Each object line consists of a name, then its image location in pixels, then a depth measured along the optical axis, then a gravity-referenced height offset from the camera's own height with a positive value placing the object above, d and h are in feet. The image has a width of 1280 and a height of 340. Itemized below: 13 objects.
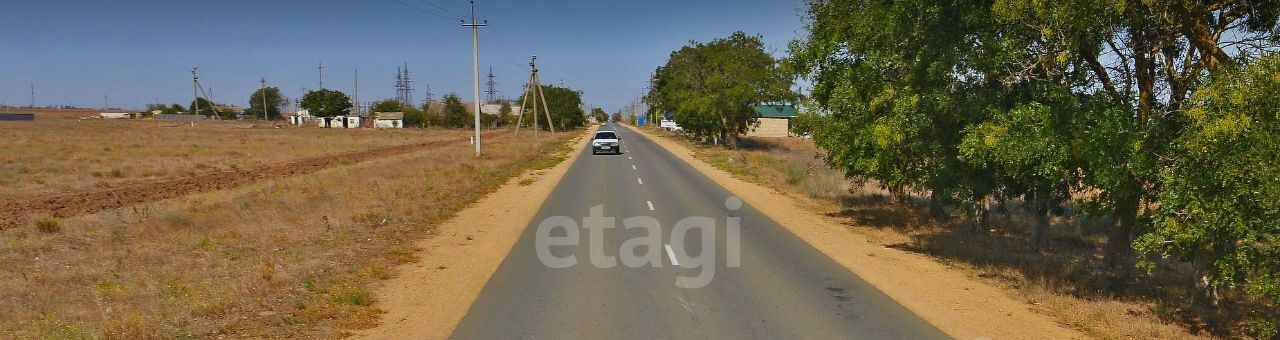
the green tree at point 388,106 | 479.41 +4.93
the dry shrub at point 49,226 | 51.47 -7.45
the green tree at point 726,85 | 170.50 +6.66
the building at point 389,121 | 415.23 -3.46
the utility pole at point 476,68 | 126.50 +7.60
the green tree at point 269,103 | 498.69 +7.34
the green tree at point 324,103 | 428.15 +6.32
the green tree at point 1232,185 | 21.21 -2.02
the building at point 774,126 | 276.00 -4.14
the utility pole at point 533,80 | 240.53 +10.99
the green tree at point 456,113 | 394.52 +0.74
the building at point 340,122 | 414.66 -4.07
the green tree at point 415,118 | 415.03 -1.89
